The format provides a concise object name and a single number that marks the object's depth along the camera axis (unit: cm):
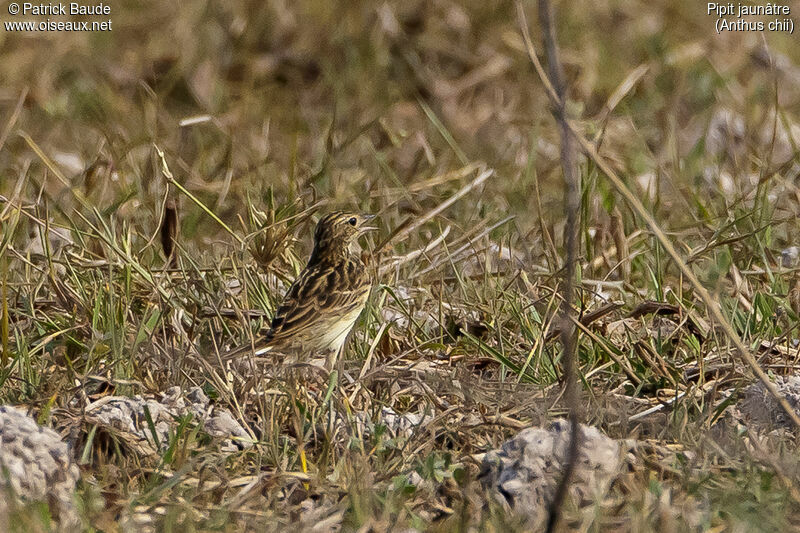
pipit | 849
